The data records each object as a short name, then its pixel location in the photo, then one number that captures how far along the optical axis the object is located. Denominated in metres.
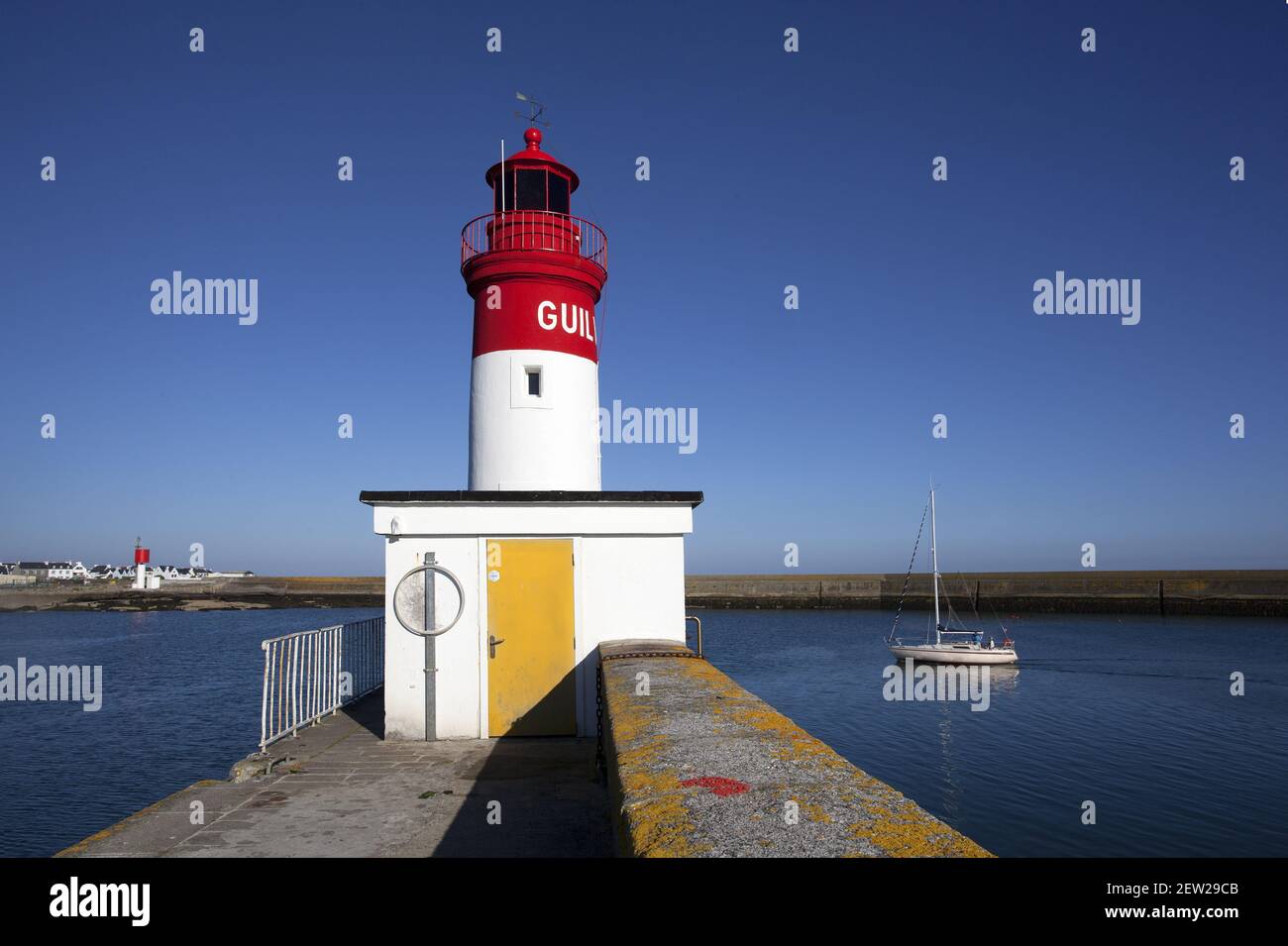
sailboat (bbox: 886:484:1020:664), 36.38
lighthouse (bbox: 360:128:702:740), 9.82
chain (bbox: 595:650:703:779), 7.86
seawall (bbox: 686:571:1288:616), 55.28
